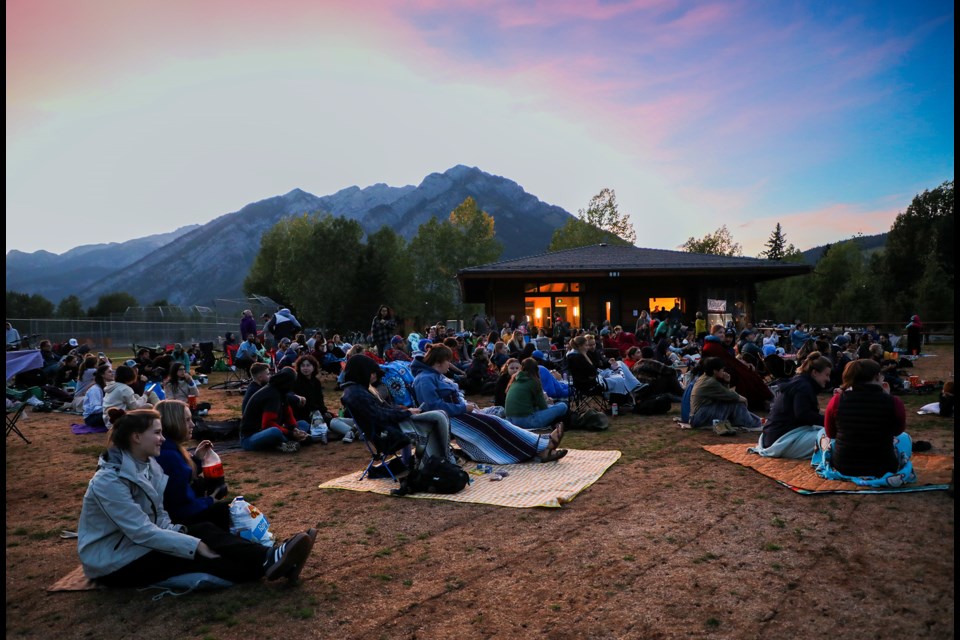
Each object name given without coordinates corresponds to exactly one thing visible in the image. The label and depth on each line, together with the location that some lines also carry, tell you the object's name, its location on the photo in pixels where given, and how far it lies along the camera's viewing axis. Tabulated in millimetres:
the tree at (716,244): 64688
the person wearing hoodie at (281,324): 16469
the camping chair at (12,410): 10633
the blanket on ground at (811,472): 5418
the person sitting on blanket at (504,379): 8969
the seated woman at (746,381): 9606
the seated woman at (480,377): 12492
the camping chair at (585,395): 9617
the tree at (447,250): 61406
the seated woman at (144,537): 3469
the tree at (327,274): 43125
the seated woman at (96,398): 9344
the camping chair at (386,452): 6180
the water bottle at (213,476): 4352
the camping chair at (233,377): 14469
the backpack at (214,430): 8641
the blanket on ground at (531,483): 5572
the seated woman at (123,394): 8289
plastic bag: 3982
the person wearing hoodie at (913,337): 18438
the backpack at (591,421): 8789
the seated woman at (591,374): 9352
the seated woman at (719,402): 8500
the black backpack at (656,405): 9922
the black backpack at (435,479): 5812
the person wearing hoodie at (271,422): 7828
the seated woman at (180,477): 3842
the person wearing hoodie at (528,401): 8008
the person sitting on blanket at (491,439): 6914
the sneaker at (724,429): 8242
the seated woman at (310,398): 8562
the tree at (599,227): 54350
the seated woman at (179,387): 9672
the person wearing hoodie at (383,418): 6004
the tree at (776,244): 96388
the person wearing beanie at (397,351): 11970
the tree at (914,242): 40281
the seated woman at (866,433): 5281
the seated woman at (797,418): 6500
